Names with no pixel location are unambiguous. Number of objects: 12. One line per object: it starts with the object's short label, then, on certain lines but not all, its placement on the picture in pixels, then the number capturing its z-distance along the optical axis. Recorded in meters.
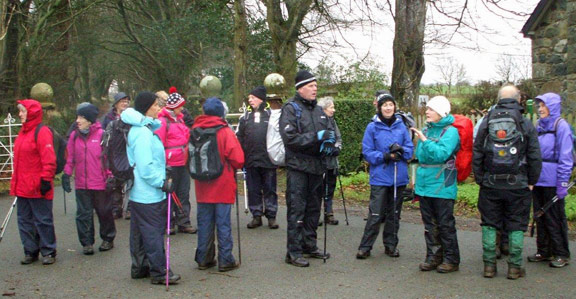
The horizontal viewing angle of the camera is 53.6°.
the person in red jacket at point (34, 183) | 6.34
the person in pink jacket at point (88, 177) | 6.90
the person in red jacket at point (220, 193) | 5.96
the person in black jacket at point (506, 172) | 5.51
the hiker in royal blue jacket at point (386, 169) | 6.43
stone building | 13.74
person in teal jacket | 5.91
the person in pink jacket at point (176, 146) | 7.28
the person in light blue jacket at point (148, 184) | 5.48
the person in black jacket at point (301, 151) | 6.16
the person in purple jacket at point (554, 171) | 5.98
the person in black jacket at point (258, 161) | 7.94
